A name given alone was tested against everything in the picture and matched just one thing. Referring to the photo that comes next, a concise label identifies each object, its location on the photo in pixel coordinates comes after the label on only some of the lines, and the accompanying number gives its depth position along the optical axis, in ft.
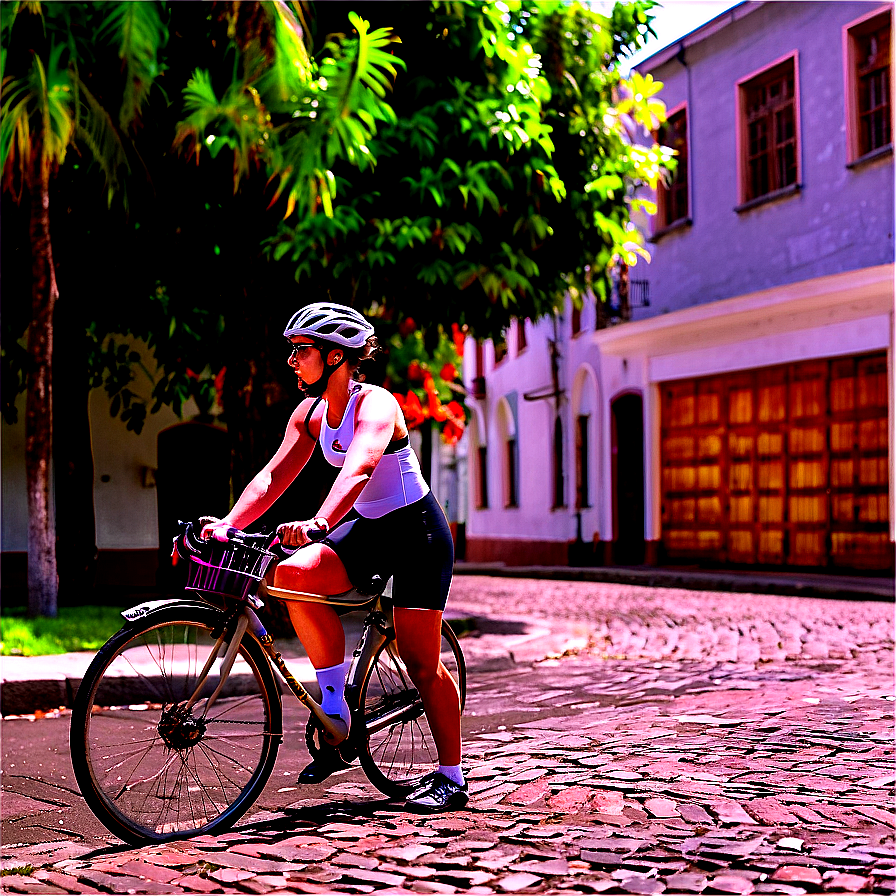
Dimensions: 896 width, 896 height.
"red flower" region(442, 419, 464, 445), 45.42
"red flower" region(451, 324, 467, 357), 43.70
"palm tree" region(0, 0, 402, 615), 30.66
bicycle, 13.75
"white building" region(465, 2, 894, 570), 62.03
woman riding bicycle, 14.82
